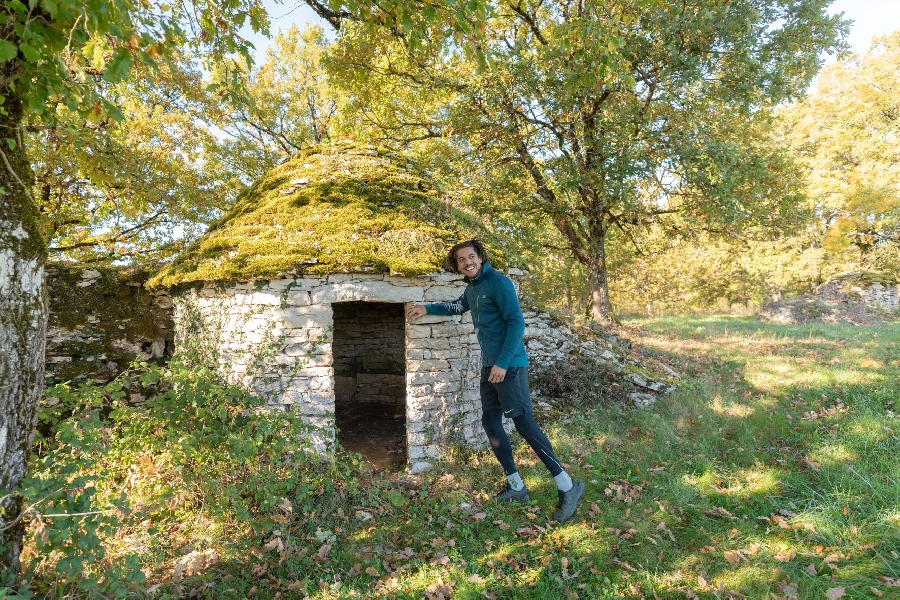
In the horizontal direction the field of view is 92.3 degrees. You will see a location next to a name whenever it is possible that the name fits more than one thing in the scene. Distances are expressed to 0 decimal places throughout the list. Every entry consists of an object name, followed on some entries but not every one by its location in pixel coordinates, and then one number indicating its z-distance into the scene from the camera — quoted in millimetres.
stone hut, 4297
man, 3496
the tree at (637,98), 6762
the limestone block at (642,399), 6398
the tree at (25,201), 2336
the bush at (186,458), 3016
